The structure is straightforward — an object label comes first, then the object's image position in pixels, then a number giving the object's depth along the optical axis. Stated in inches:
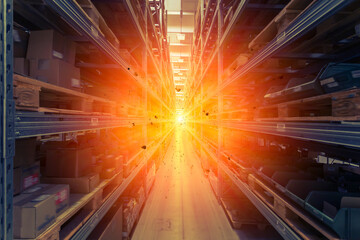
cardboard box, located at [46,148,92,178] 56.7
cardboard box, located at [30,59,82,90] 50.2
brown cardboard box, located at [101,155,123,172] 75.1
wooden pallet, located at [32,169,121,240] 39.3
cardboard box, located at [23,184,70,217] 43.7
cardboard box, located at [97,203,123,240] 65.1
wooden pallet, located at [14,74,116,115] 32.6
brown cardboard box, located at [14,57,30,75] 48.2
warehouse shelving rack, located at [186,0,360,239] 35.7
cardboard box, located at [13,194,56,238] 34.6
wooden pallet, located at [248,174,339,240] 41.6
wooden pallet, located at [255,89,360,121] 33.2
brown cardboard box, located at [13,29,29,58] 48.9
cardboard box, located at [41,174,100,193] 56.9
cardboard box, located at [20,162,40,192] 43.5
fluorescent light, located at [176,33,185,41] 312.7
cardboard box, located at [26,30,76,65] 49.9
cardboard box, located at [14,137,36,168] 43.3
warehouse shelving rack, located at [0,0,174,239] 27.4
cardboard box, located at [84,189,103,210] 58.7
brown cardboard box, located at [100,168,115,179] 72.2
